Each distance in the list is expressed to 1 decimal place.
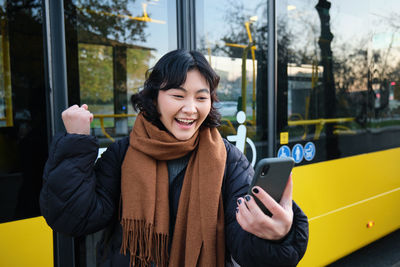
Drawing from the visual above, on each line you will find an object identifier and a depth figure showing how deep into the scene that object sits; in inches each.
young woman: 51.9
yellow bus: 70.8
